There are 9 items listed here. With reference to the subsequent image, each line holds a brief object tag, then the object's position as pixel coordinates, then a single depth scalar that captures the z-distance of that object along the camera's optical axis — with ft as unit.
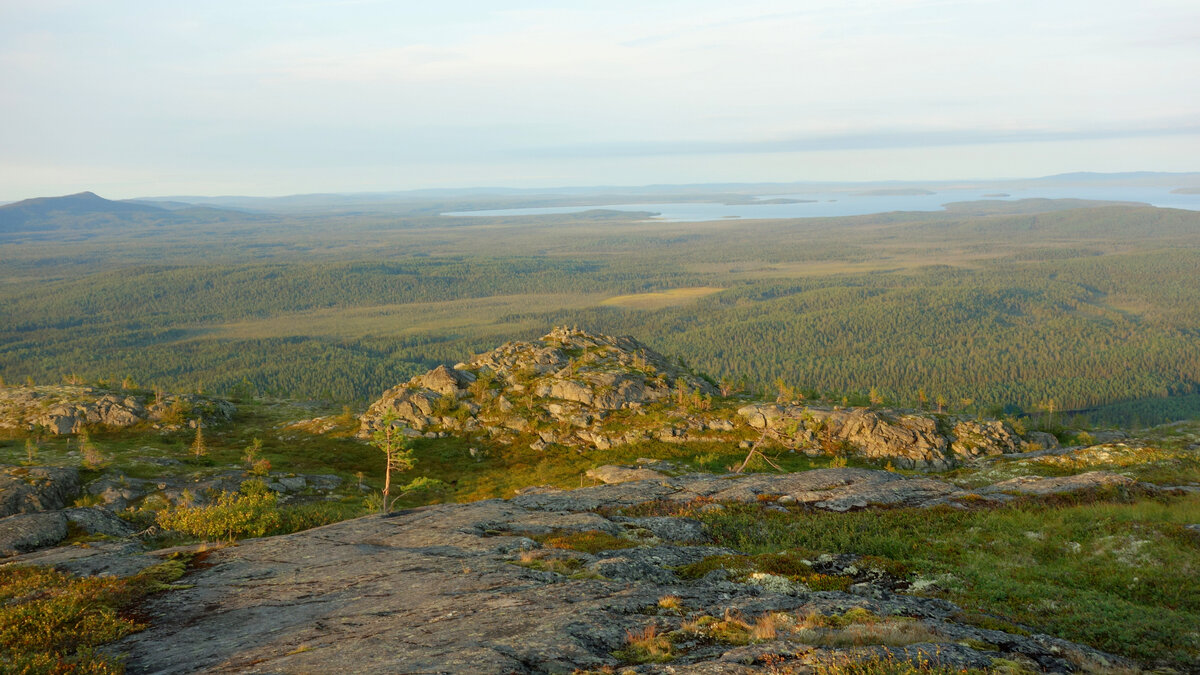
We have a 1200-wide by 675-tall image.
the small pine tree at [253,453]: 253.03
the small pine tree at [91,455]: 220.00
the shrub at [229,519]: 127.13
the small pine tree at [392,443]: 160.86
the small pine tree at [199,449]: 255.29
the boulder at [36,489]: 172.96
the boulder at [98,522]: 148.66
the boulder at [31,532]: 127.85
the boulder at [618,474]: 208.03
